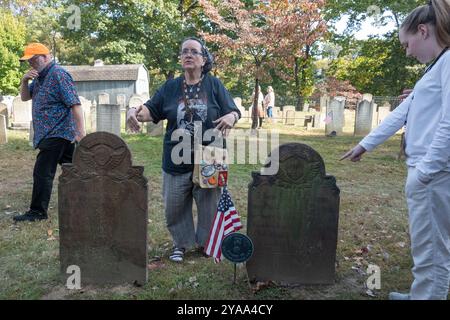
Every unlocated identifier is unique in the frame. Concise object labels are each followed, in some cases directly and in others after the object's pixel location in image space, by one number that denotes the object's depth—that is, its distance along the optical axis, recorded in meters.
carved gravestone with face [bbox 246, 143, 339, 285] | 3.25
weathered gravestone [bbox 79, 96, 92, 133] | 13.30
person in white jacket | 2.35
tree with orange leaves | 15.41
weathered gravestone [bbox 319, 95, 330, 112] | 23.78
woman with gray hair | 3.57
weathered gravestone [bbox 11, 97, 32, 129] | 13.87
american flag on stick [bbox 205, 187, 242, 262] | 3.47
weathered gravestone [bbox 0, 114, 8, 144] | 10.79
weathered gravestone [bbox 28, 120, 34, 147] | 10.97
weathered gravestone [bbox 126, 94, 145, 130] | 15.60
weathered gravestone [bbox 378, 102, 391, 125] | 18.38
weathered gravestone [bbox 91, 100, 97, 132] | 12.86
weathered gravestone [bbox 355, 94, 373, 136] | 14.21
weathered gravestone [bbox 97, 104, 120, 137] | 10.61
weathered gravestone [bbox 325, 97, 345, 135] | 14.52
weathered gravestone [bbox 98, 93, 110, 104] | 22.14
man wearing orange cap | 4.77
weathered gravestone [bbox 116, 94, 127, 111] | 31.10
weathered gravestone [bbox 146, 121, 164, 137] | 13.05
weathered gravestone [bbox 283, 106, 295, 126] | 19.34
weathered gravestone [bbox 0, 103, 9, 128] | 12.36
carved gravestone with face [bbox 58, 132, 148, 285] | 3.21
